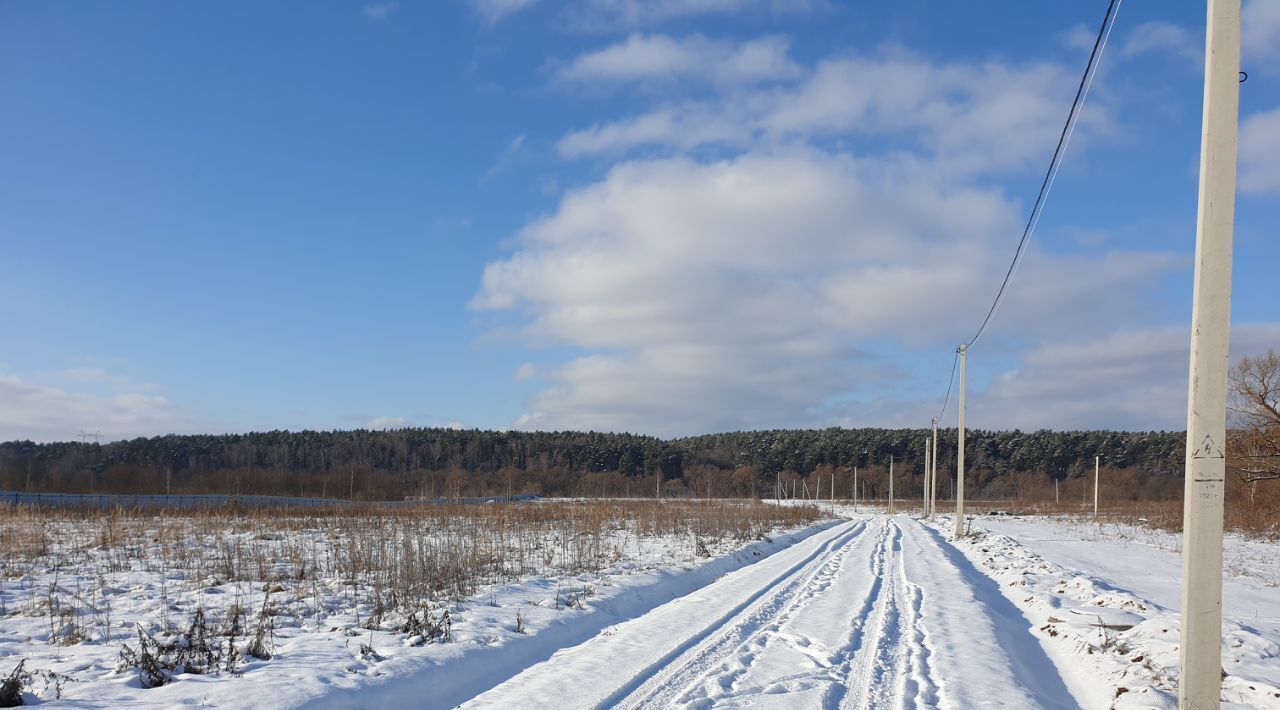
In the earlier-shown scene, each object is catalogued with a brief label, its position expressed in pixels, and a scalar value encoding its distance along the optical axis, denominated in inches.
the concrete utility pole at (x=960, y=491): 1173.0
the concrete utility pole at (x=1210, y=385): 201.2
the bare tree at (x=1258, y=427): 1199.6
